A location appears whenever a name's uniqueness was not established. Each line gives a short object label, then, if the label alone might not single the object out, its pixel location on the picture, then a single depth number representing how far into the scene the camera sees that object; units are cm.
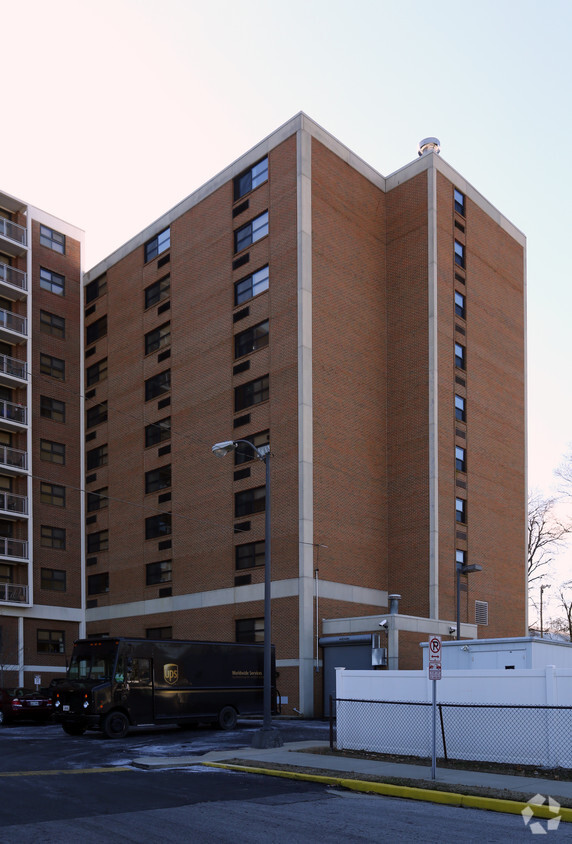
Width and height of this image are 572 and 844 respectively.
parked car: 3147
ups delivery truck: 2536
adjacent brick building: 5003
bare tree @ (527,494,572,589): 6881
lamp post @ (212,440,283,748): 2120
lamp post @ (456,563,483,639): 3897
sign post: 1551
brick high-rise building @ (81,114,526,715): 4075
